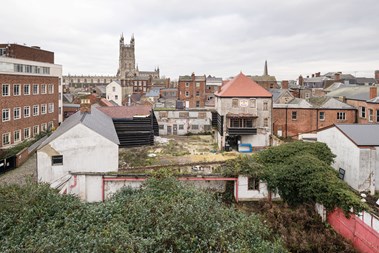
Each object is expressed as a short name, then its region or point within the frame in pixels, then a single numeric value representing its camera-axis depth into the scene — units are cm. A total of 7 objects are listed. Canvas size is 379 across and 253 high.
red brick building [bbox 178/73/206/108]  6175
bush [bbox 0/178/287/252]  1127
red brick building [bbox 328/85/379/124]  3280
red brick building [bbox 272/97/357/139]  3600
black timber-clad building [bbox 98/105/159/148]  3441
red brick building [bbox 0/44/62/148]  3347
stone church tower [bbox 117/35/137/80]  13955
